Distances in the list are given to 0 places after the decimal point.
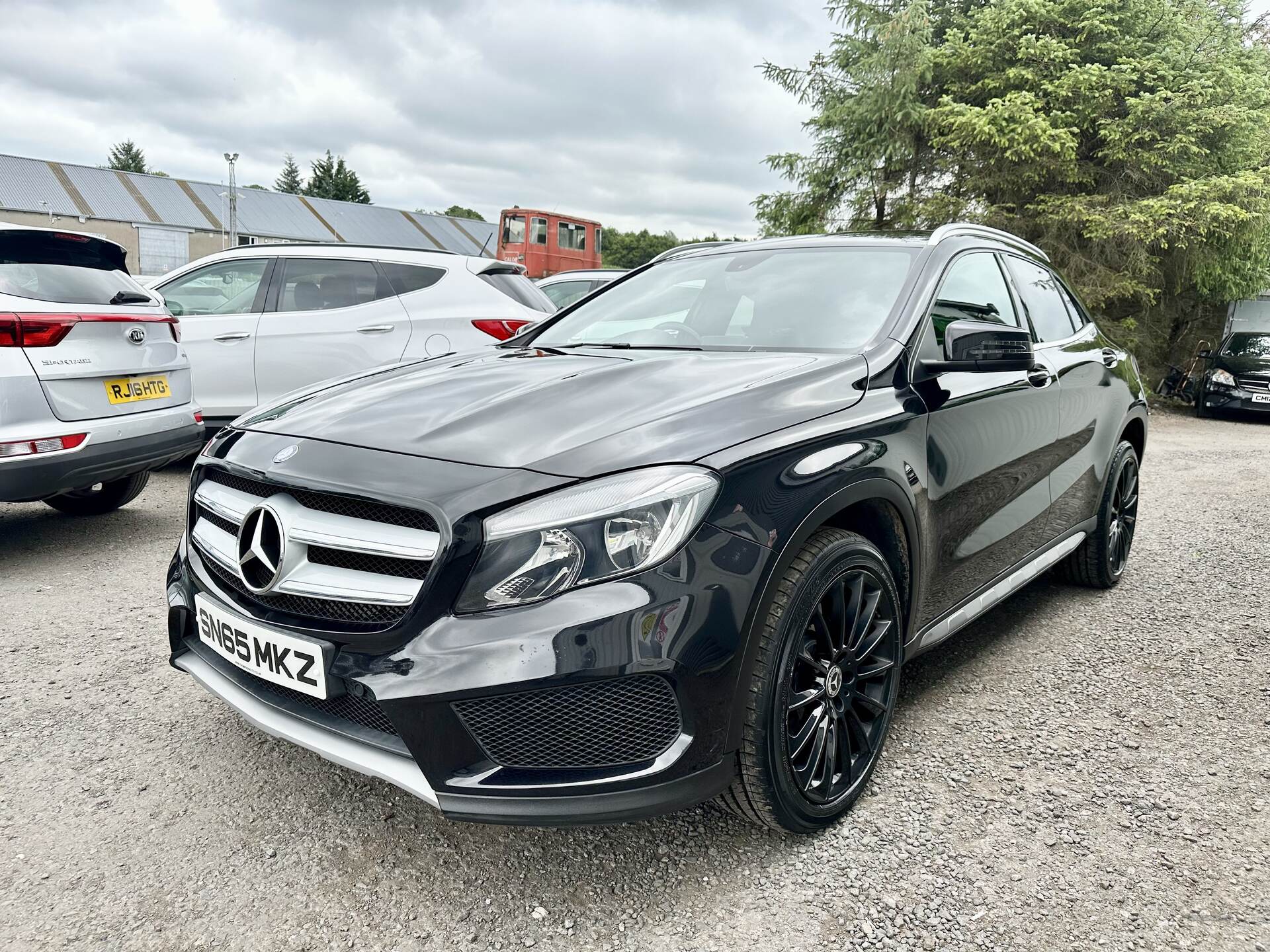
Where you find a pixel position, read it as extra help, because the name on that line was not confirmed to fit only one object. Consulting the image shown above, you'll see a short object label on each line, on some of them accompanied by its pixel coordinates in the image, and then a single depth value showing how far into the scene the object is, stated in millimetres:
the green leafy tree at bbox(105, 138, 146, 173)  95250
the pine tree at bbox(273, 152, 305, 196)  93188
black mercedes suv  1763
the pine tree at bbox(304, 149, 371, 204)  84625
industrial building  43906
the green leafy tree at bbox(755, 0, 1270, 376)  13594
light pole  37969
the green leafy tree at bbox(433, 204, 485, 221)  103262
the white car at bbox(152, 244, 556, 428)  6246
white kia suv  4027
